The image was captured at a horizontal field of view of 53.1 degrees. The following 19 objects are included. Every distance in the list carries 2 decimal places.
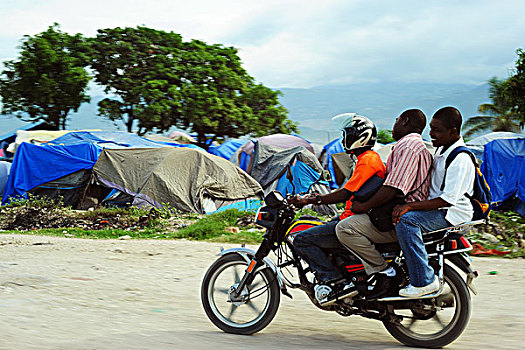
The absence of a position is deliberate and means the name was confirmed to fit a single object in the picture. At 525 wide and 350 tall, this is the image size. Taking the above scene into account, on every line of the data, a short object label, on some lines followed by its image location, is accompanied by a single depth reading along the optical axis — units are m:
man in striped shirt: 4.23
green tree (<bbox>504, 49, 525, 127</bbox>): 24.75
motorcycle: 4.26
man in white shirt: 4.11
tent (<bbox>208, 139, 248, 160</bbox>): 25.40
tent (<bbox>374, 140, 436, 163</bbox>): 22.12
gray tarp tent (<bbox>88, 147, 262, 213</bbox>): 16.25
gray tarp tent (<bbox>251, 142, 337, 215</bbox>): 18.52
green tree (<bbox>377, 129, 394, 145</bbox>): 37.08
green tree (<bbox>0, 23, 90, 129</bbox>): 30.02
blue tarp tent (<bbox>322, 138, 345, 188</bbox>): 23.29
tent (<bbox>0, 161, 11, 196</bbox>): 20.77
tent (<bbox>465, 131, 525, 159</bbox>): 18.08
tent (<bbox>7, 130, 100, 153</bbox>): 24.38
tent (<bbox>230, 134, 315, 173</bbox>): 20.80
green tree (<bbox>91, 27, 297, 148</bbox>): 29.14
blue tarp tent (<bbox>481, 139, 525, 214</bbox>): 15.40
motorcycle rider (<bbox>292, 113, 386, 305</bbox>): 4.38
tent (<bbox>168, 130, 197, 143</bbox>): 30.11
